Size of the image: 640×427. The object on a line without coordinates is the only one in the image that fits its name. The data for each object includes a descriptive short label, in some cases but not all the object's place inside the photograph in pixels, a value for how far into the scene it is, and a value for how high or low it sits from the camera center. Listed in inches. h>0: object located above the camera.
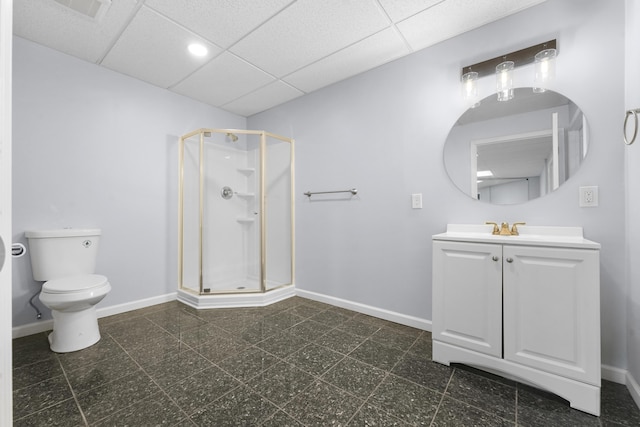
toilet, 70.6 -18.7
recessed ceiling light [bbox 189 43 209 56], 85.2 +53.4
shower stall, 112.9 -2.0
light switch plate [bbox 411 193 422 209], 86.9 +4.0
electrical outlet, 62.2 +3.8
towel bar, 102.1 +8.9
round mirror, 65.7 +17.8
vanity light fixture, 66.5 +39.0
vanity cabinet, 51.5 -20.2
